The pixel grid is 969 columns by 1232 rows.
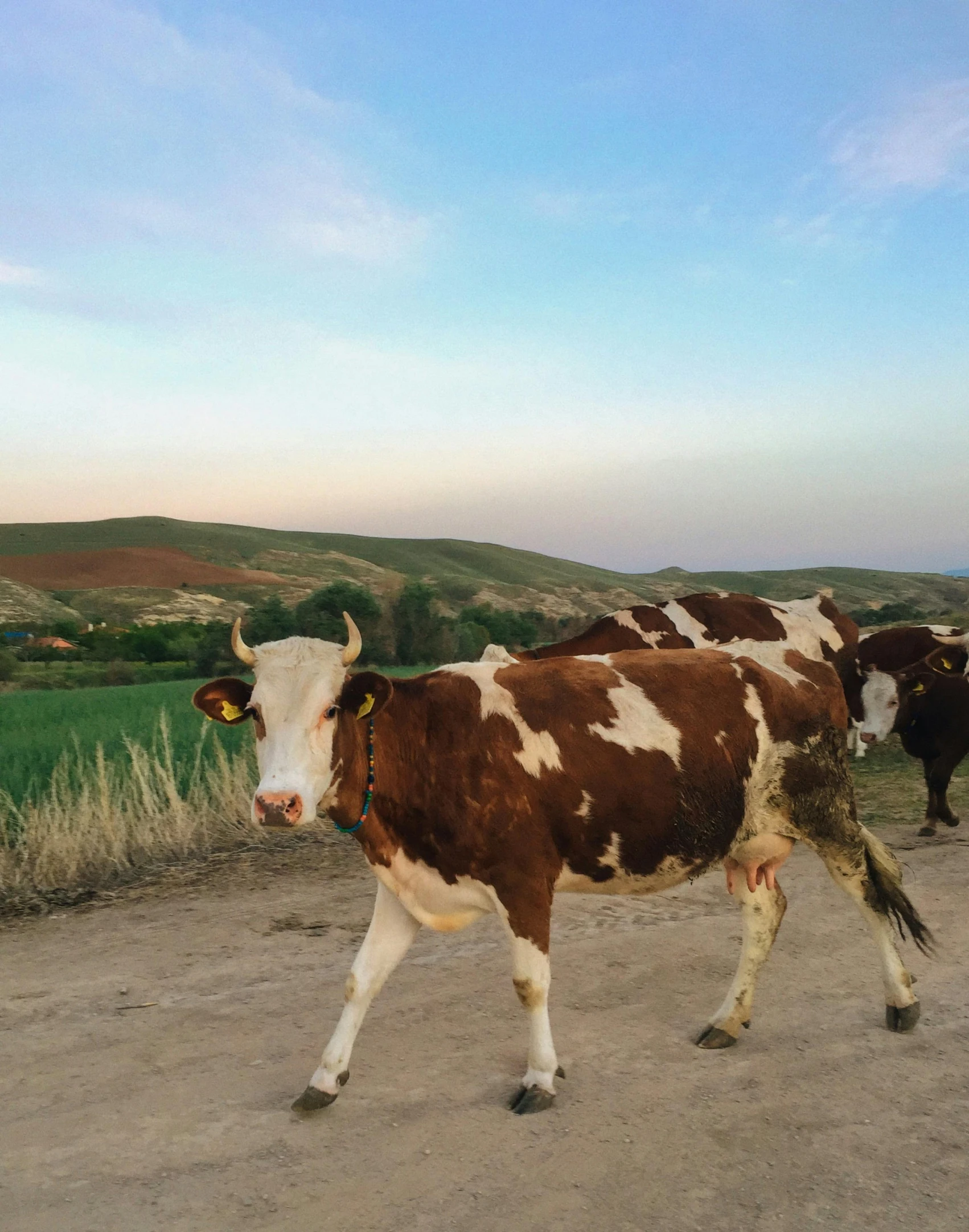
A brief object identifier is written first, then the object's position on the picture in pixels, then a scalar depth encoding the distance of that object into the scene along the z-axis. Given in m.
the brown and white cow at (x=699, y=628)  11.74
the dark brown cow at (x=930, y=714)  9.92
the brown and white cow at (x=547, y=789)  4.30
